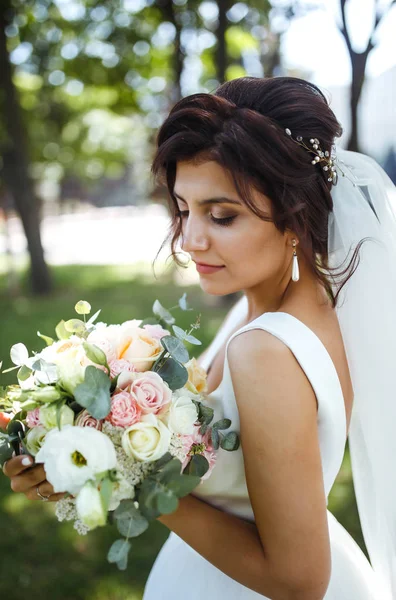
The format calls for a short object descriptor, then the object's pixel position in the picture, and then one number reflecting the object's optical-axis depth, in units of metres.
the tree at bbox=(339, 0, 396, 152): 4.19
